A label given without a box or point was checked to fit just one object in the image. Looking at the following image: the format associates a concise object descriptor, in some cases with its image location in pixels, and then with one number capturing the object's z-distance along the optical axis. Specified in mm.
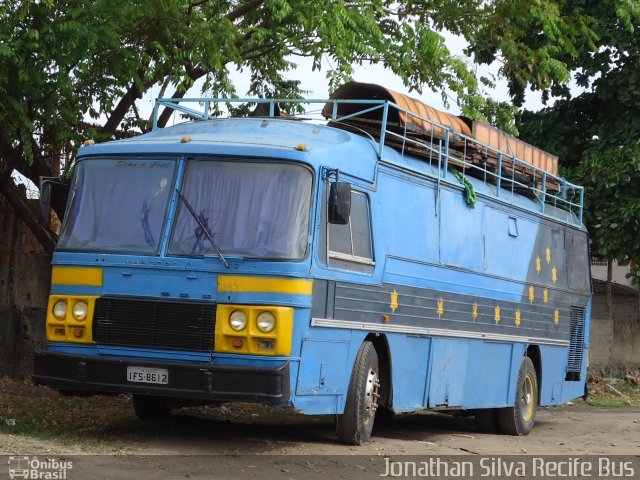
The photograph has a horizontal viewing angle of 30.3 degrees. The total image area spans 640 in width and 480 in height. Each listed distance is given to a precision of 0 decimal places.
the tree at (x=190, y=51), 13305
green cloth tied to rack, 13125
